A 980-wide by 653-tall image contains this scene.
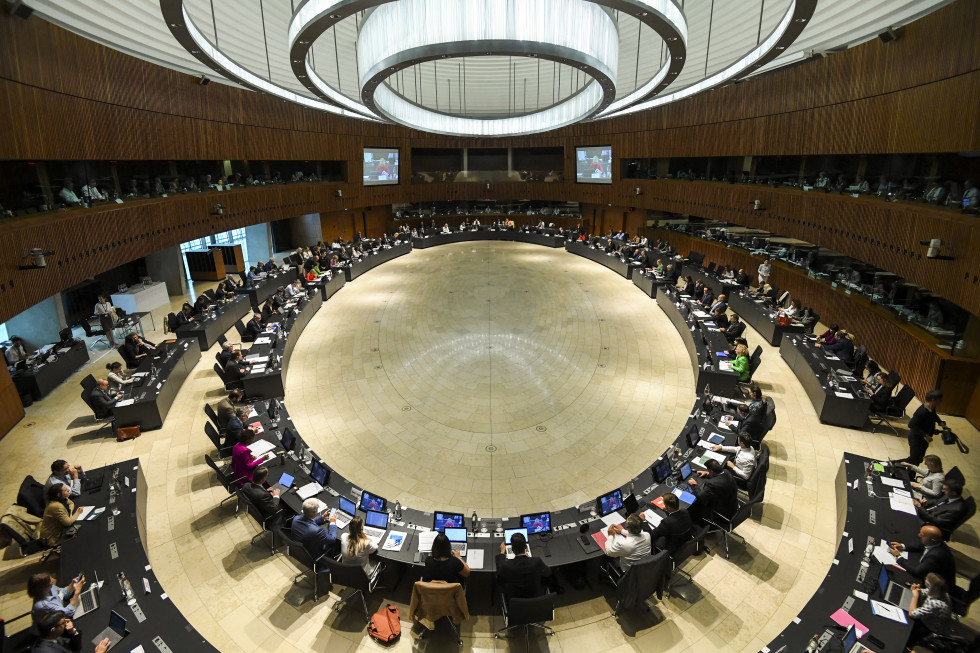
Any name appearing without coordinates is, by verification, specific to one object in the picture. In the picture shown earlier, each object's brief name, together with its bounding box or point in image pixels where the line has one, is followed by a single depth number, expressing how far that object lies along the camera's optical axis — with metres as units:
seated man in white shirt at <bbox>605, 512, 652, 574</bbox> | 4.84
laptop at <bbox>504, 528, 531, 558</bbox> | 5.27
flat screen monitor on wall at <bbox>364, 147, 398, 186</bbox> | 23.27
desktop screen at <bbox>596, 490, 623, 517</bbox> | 5.63
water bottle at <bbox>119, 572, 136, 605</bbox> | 4.53
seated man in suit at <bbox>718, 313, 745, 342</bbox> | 10.64
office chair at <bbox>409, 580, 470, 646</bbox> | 4.47
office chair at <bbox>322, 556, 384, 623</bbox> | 4.71
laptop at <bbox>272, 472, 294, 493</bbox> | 6.12
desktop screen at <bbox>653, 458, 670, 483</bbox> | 6.07
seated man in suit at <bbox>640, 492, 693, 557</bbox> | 5.09
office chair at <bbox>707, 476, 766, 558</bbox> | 5.61
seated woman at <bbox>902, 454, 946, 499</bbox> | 5.56
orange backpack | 4.73
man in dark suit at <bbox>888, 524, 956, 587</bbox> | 4.41
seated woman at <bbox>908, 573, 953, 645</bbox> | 4.04
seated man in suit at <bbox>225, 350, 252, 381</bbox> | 9.34
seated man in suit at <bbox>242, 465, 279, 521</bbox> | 5.64
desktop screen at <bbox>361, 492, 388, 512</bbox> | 5.66
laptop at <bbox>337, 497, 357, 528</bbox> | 5.64
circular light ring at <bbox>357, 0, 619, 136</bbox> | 5.72
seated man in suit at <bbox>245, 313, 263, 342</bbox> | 11.55
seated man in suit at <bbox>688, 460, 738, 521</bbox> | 5.59
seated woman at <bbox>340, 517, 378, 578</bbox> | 4.86
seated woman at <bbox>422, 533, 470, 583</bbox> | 4.56
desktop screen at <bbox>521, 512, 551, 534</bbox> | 5.33
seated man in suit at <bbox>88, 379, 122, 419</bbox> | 8.41
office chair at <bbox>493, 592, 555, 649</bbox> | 4.36
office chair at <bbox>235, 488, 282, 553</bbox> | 5.72
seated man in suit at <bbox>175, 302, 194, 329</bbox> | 12.01
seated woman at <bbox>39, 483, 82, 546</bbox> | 5.34
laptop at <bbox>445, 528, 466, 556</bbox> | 5.13
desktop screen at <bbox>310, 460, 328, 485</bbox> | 6.11
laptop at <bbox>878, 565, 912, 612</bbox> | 4.36
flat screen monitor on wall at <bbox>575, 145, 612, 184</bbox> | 22.95
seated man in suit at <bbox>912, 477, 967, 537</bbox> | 5.26
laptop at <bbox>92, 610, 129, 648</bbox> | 4.12
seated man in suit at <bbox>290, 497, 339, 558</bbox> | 5.12
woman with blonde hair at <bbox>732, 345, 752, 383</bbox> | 9.16
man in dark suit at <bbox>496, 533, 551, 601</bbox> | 4.52
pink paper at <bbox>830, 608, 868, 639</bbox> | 4.15
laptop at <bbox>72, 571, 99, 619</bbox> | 4.39
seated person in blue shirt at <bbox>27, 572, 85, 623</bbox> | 4.17
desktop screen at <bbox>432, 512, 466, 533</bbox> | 5.33
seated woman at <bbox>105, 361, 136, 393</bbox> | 8.88
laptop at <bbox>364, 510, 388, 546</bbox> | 5.38
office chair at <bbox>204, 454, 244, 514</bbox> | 6.35
